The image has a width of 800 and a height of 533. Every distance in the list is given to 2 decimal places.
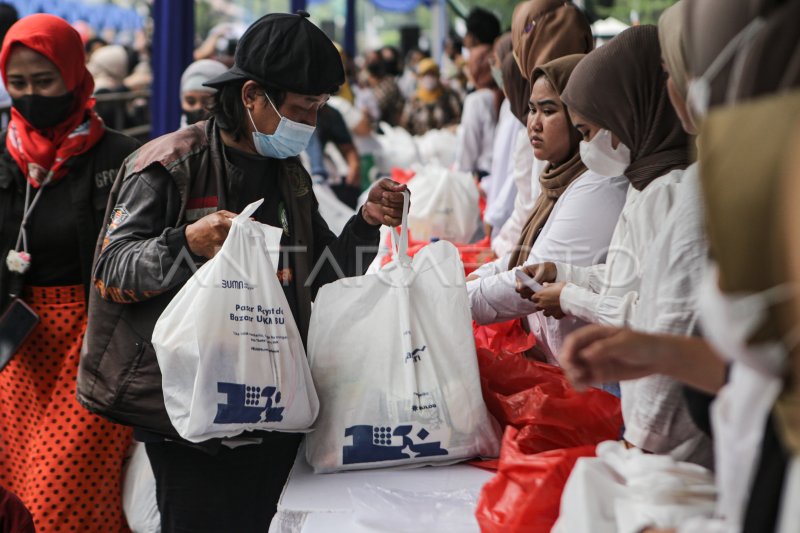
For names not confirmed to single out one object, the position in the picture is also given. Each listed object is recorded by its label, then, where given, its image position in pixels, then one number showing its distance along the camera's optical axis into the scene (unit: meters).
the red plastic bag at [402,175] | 5.63
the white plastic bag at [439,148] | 8.72
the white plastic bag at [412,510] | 2.15
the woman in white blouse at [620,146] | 2.29
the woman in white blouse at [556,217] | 2.78
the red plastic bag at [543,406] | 2.31
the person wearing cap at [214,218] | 2.45
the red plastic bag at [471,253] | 3.86
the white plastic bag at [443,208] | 5.05
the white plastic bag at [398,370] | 2.35
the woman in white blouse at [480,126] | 6.68
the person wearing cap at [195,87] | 4.95
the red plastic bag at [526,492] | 1.88
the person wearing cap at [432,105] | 10.69
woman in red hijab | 3.20
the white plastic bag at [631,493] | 1.52
